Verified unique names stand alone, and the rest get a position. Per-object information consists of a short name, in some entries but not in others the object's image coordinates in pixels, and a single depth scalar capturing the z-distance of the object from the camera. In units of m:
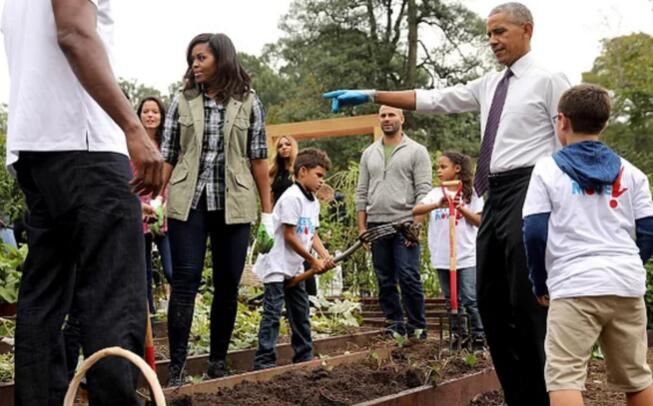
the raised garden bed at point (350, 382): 4.31
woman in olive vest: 4.71
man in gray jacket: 6.80
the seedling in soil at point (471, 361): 5.46
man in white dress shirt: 3.96
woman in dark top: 6.71
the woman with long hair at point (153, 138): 5.86
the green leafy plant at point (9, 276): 5.73
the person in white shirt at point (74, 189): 2.57
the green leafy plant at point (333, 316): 7.69
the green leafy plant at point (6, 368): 4.73
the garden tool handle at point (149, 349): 2.94
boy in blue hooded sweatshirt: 3.49
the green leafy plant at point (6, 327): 5.90
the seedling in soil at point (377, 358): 5.41
